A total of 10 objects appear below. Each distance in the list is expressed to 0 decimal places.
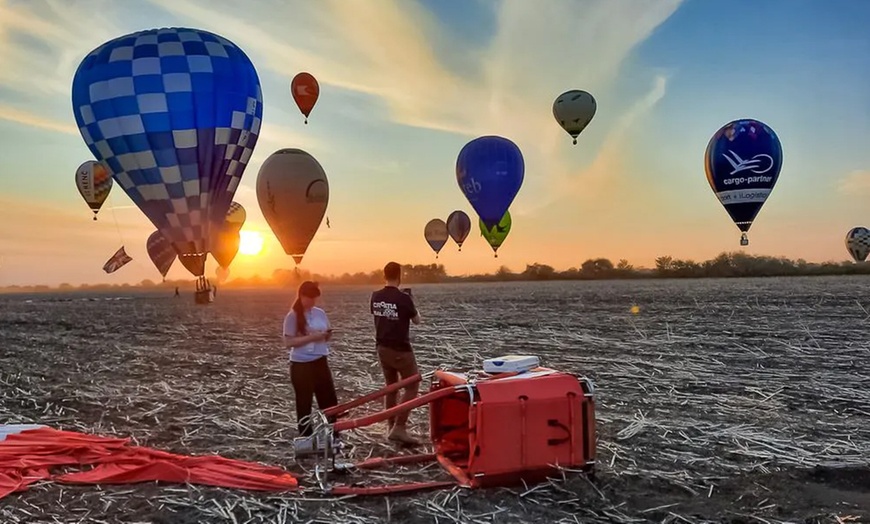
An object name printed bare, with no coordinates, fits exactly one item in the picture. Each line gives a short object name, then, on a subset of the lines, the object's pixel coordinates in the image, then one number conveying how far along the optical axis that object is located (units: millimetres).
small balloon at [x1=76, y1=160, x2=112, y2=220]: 34250
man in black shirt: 8461
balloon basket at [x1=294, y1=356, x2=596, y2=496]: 6465
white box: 6969
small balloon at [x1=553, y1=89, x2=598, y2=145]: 34750
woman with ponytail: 8227
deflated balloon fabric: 7043
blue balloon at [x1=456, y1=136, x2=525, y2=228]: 27625
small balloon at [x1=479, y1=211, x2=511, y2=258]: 42312
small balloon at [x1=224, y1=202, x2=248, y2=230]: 36562
